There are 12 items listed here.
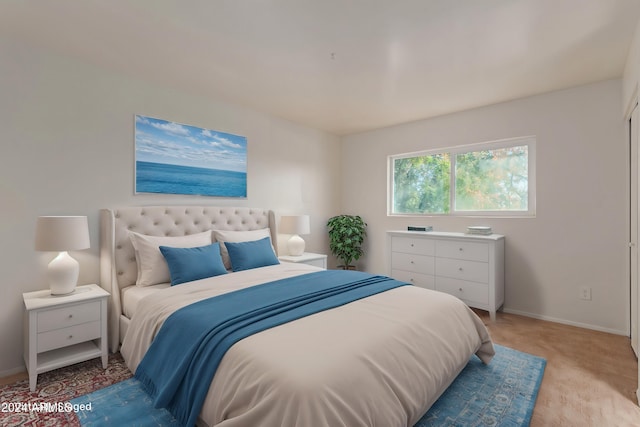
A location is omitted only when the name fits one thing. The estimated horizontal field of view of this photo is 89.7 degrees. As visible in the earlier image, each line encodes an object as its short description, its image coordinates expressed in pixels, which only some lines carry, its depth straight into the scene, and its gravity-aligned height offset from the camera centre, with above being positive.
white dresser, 3.33 -0.55
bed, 1.20 -0.64
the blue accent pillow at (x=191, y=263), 2.59 -0.41
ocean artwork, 2.99 +0.57
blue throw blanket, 1.49 -0.58
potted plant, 4.67 -0.32
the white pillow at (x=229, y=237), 3.19 -0.23
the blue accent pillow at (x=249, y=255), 3.04 -0.39
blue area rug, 1.75 -1.11
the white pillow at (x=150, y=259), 2.63 -0.37
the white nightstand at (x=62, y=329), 2.06 -0.78
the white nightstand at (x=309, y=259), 3.79 -0.52
